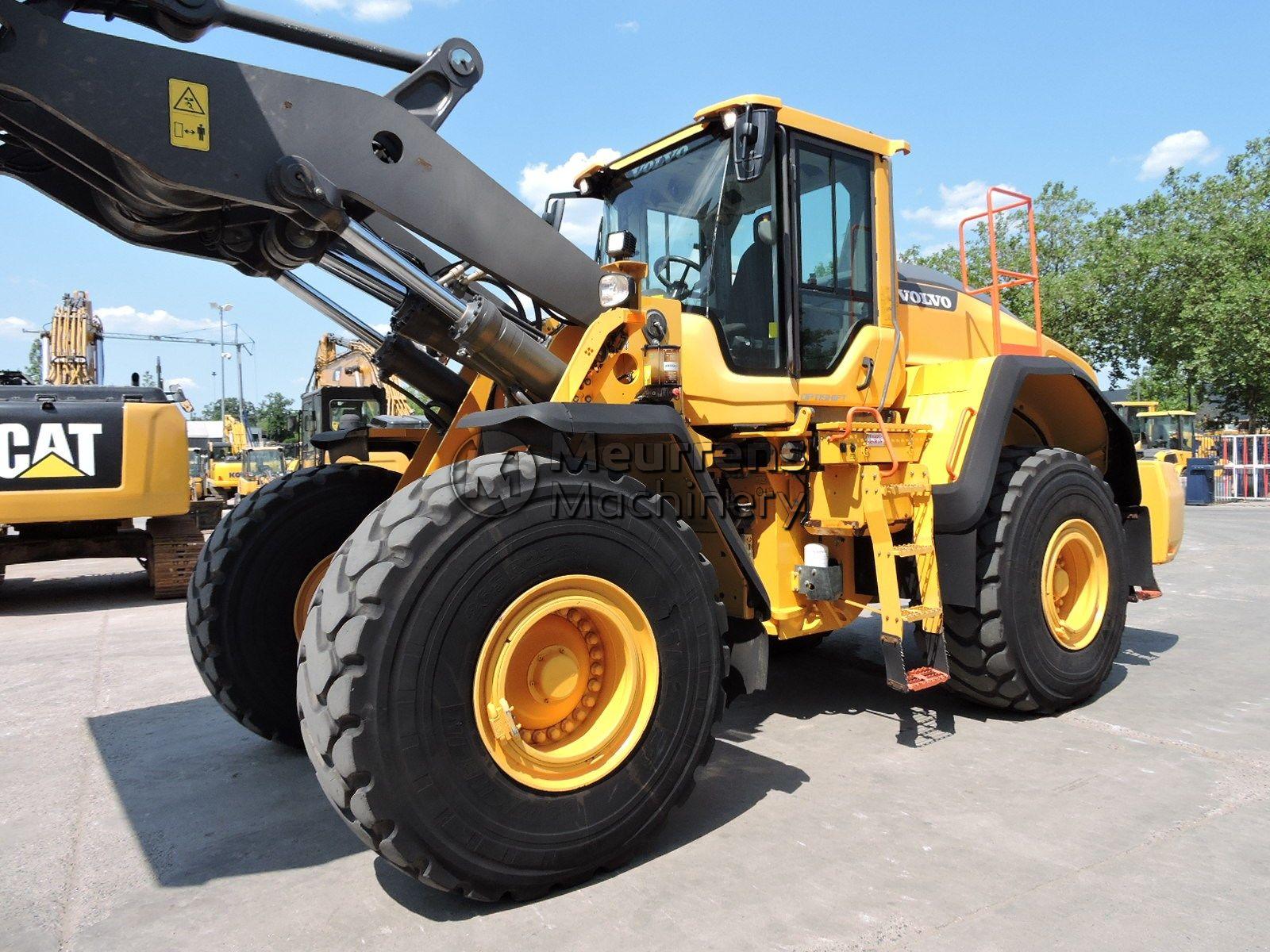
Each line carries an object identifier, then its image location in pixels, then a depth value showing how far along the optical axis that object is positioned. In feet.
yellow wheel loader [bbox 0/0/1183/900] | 8.44
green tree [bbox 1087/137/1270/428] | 83.30
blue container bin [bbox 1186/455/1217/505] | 72.74
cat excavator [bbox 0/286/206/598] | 27.76
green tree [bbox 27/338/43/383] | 198.10
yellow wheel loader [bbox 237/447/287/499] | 77.25
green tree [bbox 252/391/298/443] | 257.34
